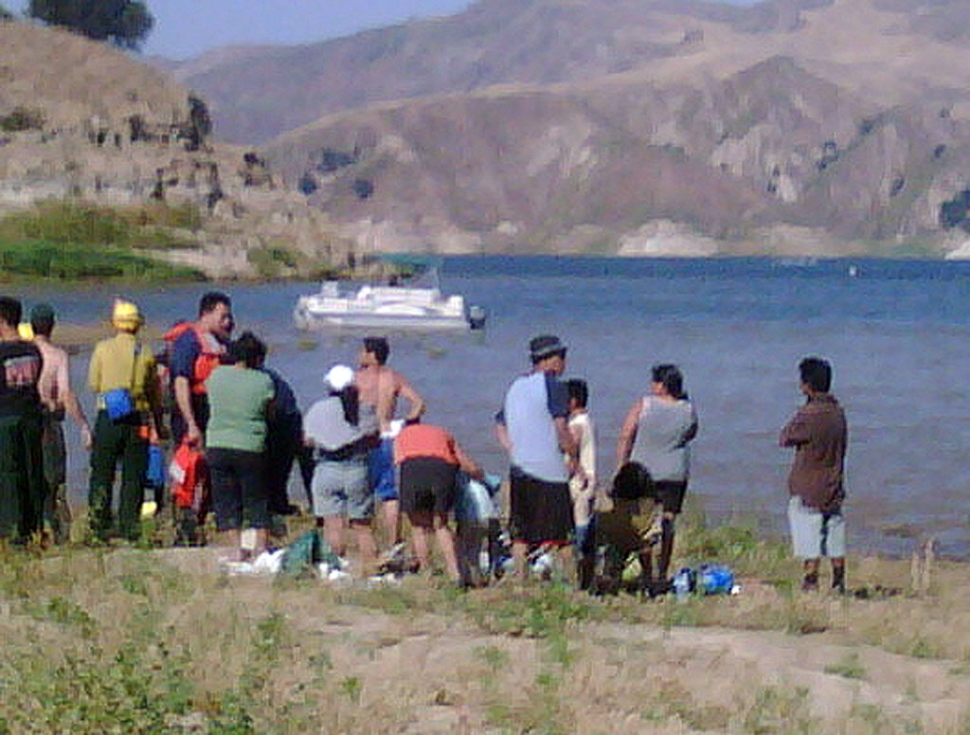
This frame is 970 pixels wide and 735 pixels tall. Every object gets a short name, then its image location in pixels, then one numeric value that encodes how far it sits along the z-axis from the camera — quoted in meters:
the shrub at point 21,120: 107.81
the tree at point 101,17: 136.75
